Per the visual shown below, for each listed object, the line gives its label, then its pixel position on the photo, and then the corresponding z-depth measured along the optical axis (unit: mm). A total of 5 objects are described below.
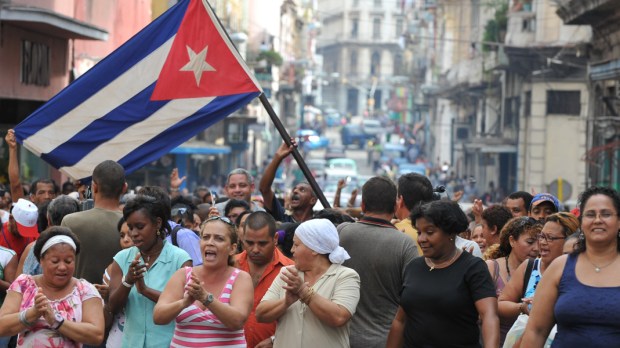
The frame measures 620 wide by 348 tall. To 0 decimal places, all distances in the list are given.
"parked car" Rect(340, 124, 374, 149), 117188
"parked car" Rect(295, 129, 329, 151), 90312
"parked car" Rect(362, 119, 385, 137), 116688
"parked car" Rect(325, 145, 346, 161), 86875
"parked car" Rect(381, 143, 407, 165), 90812
